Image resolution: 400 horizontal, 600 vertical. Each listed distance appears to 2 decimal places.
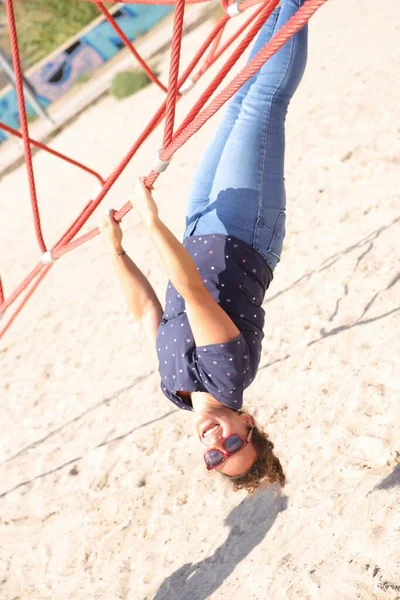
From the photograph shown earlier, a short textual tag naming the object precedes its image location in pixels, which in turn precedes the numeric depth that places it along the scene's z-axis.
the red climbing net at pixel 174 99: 4.76
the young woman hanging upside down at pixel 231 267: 5.03
